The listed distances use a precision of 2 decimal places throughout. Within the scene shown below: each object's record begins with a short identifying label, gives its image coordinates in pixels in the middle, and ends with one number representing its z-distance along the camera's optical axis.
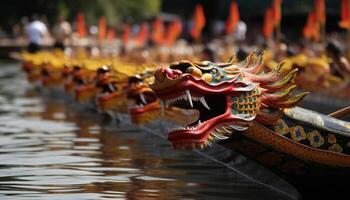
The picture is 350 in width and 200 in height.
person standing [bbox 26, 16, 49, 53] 31.62
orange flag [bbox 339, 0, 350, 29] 23.53
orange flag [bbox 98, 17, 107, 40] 37.23
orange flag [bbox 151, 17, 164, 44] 39.24
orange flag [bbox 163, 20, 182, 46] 39.85
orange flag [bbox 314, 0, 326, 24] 26.65
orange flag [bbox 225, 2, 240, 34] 33.02
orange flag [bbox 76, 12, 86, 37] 36.97
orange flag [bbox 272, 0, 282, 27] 27.61
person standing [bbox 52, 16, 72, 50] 34.25
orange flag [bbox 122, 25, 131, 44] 40.81
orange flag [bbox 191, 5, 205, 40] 35.34
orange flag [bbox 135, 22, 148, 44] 42.84
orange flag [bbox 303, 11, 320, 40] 33.81
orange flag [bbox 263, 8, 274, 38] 32.94
